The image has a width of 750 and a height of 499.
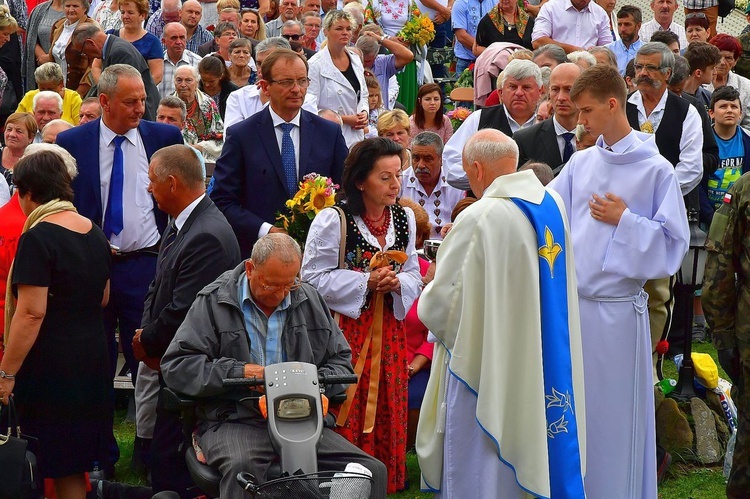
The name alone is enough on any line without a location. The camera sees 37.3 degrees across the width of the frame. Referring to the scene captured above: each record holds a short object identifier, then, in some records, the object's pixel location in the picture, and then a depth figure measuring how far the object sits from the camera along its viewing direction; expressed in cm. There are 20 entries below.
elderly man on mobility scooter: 521
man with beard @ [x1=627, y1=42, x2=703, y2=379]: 841
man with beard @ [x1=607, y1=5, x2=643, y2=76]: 1252
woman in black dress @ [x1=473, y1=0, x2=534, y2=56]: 1350
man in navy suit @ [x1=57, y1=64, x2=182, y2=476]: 713
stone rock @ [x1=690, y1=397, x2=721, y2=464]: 732
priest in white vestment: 522
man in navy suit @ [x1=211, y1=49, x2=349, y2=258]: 709
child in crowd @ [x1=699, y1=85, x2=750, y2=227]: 961
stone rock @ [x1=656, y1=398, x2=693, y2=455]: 731
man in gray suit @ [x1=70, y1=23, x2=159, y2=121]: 980
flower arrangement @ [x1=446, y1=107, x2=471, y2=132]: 1144
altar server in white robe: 589
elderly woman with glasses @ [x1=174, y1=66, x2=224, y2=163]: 1002
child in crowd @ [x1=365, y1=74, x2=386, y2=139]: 1126
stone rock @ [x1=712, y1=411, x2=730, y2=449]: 745
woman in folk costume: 640
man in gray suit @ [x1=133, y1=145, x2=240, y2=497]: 593
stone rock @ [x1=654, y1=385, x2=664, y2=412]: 739
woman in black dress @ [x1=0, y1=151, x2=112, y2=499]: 592
